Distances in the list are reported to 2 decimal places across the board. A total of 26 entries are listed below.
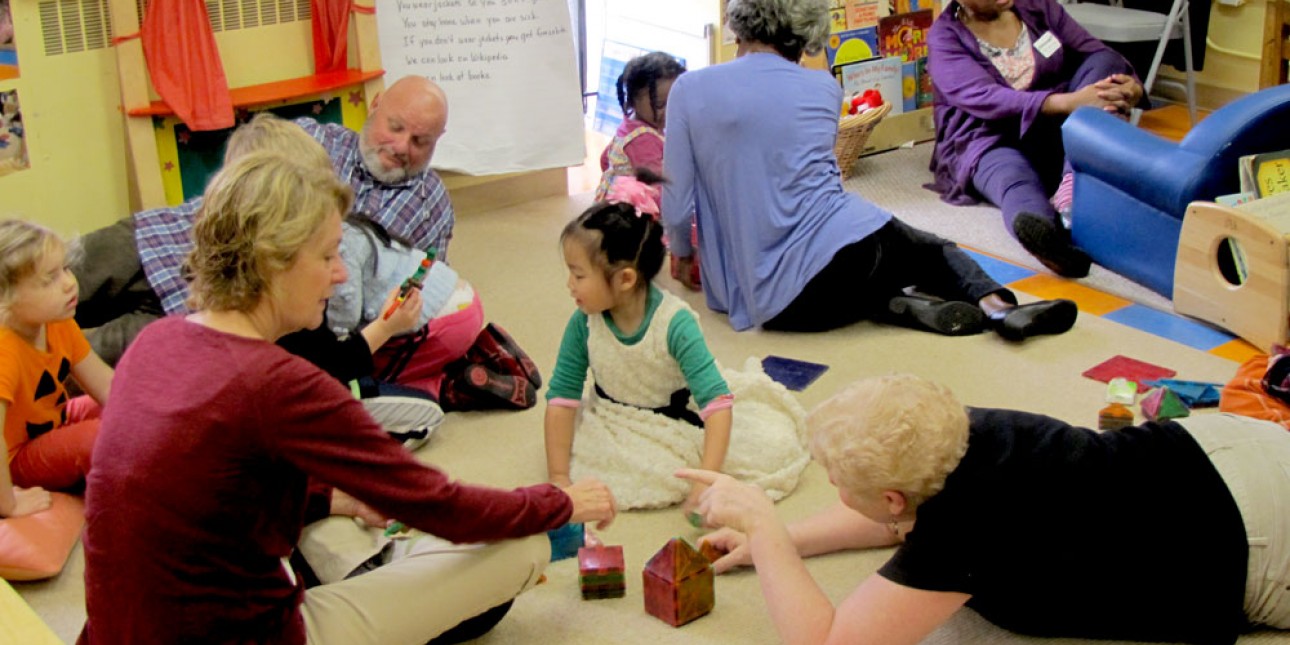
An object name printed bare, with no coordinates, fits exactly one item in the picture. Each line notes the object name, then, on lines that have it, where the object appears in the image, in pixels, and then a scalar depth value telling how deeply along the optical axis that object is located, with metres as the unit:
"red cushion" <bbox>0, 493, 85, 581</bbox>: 2.43
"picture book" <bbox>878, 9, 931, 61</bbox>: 5.05
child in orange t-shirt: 2.52
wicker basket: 4.57
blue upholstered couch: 3.44
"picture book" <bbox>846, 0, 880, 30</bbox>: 4.97
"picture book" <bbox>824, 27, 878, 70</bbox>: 4.91
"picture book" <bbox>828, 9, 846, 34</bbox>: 4.95
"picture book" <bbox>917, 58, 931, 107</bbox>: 5.18
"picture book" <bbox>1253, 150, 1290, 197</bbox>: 3.39
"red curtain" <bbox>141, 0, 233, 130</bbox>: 3.60
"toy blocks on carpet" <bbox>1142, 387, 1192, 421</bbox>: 2.85
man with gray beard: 3.06
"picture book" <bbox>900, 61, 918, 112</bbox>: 5.13
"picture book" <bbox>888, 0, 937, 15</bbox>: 5.07
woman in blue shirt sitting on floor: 3.37
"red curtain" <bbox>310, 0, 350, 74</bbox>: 3.92
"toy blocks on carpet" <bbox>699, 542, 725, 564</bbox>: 2.47
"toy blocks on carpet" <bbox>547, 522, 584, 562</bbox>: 2.47
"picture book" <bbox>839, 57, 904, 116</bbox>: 4.93
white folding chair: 5.00
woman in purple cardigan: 4.32
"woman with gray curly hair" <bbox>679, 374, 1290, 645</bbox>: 1.89
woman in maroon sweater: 1.63
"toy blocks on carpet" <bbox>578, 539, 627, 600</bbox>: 2.32
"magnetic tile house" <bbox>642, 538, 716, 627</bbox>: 2.23
